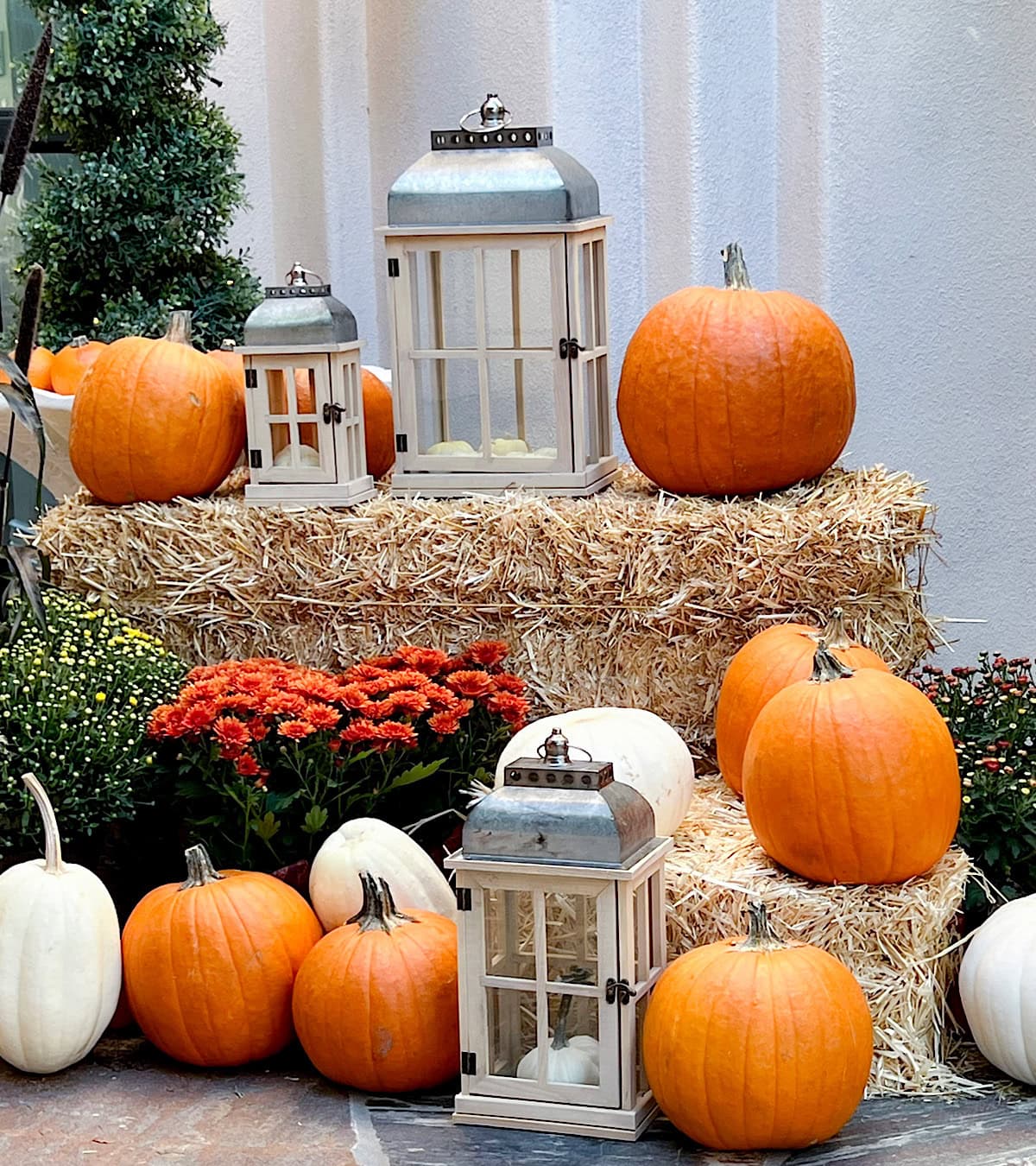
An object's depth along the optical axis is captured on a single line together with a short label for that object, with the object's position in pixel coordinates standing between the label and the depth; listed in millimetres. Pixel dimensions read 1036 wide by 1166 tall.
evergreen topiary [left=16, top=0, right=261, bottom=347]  3988
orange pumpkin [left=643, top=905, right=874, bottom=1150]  1982
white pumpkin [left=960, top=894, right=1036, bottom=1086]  2172
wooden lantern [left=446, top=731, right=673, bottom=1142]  2076
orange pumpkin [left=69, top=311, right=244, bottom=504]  2963
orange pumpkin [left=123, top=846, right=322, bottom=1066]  2289
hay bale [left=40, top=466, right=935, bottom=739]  2766
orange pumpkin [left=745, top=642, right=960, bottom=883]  2199
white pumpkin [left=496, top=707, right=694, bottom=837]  2432
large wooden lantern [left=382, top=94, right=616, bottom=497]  2914
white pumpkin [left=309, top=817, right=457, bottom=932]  2418
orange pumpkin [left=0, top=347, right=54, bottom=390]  3691
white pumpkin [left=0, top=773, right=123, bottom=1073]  2266
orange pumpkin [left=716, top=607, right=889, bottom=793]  2523
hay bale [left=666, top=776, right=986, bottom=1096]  2221
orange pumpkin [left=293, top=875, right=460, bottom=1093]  2191
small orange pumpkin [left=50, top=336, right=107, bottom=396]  3611
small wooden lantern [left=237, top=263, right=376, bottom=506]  2947
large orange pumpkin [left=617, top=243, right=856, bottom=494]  2789
